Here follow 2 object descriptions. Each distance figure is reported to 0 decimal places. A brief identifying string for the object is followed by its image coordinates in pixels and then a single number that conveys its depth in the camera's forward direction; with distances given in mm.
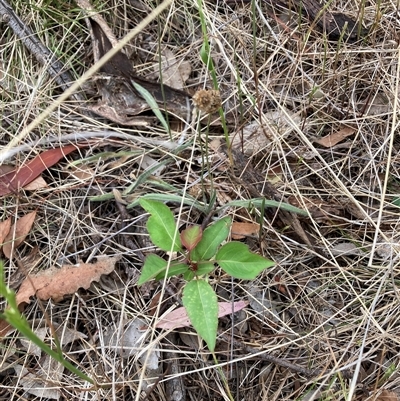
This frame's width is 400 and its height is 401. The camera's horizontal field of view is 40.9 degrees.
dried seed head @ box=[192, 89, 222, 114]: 342
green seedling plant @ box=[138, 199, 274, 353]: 327
